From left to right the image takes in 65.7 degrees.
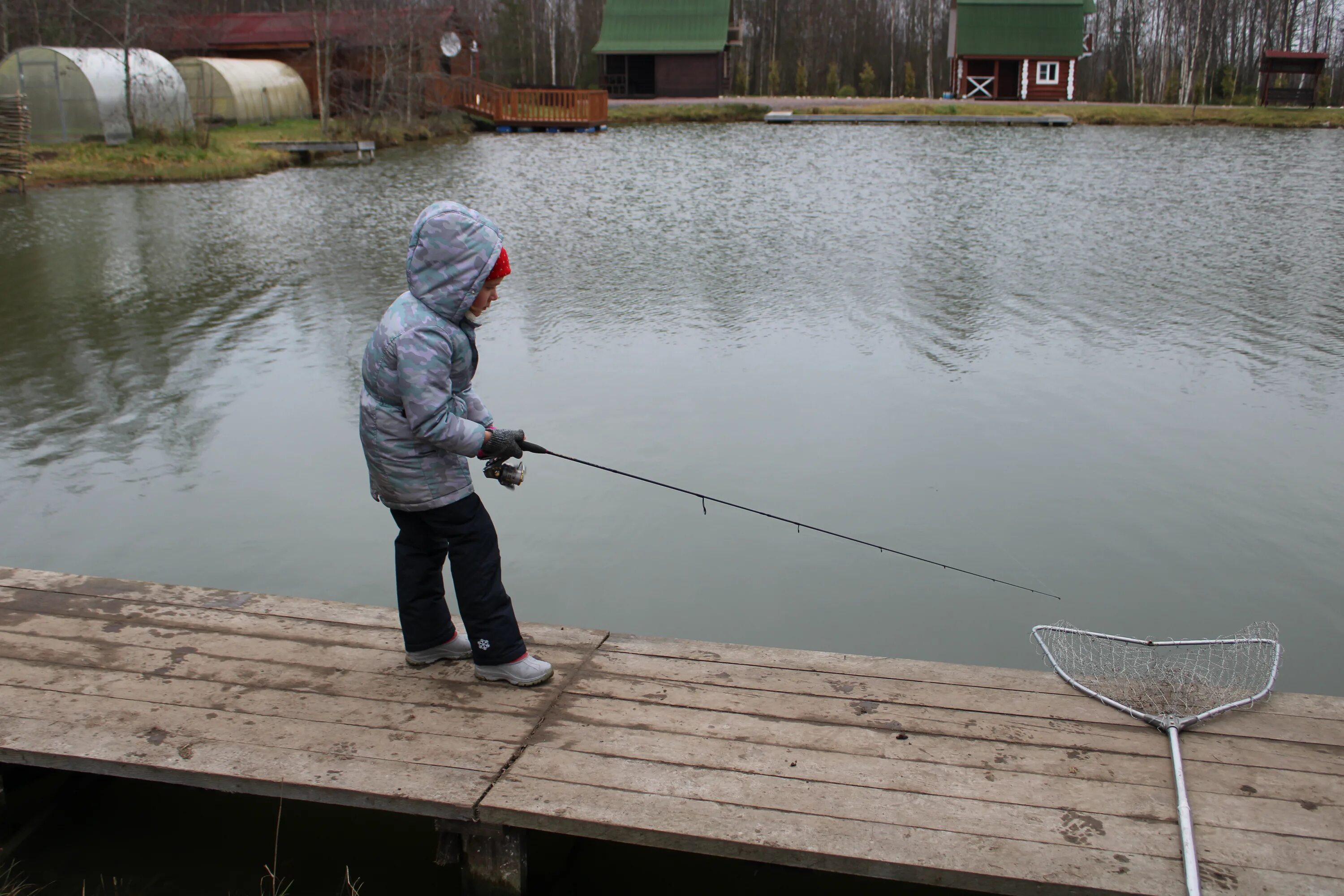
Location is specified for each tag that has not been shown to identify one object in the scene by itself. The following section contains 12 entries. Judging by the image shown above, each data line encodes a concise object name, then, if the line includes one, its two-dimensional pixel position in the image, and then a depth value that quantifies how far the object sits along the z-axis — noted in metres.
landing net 2.96
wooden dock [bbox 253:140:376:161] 22.62
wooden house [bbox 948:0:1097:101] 40.41
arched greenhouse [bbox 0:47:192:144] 21.06
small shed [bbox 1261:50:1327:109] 34.50
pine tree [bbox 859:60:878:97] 44.91
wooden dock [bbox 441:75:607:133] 32.41
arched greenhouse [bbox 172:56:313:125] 26.53
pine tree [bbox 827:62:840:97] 43.69
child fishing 2.79
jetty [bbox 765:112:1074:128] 30.41
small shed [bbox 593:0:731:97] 43.94
